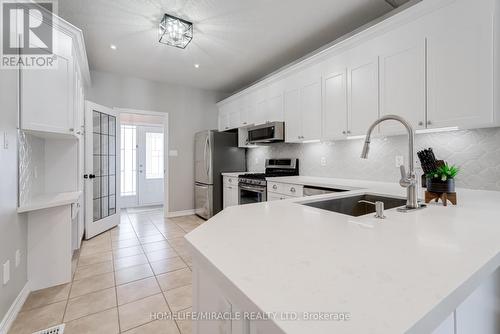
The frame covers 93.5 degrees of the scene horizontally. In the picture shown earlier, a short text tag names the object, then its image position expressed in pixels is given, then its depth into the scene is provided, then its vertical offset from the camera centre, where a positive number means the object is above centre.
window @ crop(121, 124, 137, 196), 5.85 +0.15
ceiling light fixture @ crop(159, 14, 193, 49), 2.53 +1.52
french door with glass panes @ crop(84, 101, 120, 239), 3.51 -0.04
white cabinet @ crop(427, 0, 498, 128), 1.67 +0.76
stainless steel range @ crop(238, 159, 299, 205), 3.35 -0.21
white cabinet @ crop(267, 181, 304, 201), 2.77 -0.31
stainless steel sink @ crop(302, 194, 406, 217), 1.56 -0.27
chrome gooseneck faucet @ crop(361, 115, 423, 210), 1.23 -0.06
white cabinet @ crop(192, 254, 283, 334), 0.48 -0.39
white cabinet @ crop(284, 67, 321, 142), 2.99 +0.81
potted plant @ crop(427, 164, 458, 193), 1.33 -0.08
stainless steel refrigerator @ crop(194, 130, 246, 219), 4.32 +0.04
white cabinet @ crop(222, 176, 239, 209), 3.97 -0.44
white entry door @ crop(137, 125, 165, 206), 5.98 +0.05
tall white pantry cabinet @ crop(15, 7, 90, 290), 1.97 +0.24
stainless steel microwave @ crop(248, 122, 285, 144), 3.49 +0.52
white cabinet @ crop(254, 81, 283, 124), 3.59 +1.00
